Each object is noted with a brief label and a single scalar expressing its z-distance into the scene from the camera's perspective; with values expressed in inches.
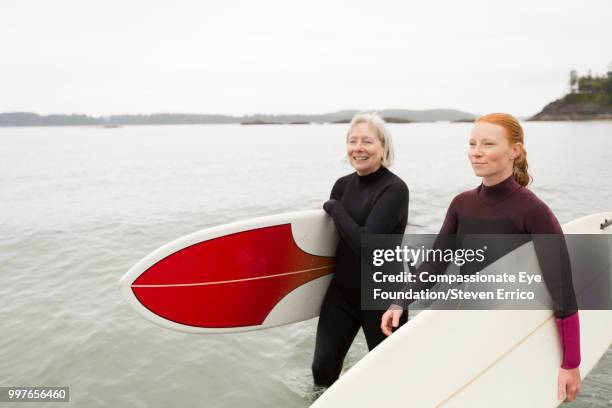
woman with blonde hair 96.6
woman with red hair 74.1
